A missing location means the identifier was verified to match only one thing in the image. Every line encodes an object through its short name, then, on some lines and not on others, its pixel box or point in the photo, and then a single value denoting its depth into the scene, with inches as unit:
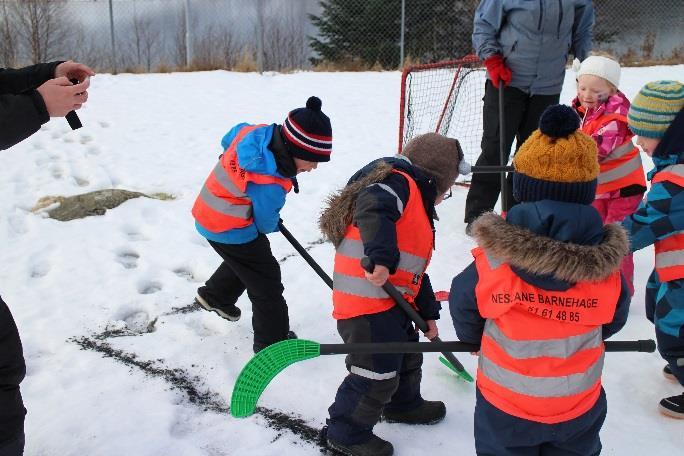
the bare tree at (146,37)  531.2
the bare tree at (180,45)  500.4
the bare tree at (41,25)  546.3
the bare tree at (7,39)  539.2
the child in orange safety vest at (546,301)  60.3
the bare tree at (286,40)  584.1
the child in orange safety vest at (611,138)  118.6
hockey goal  196.2
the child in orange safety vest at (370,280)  81.0
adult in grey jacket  148.3
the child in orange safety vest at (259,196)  99.0
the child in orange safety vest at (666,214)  90.6
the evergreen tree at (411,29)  544.1
